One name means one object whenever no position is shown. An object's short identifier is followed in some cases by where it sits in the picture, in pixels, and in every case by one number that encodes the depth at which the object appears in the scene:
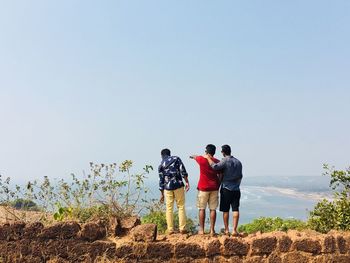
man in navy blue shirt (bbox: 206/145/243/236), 7.23
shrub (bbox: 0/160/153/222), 8.08
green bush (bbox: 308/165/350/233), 9.80
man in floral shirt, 7.58
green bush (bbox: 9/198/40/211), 8.47
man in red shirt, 7.36
